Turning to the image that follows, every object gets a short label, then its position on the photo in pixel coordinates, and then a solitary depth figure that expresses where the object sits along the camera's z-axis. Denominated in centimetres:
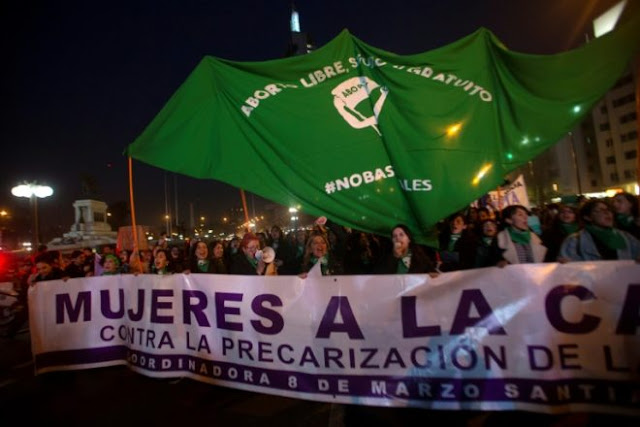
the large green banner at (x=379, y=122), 340
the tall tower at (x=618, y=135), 5784
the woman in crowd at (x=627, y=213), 452
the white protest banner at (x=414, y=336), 277
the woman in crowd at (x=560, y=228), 536
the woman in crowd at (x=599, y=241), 376
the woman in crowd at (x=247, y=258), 516
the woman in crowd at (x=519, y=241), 406
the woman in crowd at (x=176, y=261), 759
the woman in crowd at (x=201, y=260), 562
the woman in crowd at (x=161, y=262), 543
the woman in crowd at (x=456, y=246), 565
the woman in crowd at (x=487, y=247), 436
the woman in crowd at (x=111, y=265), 577
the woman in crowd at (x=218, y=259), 570
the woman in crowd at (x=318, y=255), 513
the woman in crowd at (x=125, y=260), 836
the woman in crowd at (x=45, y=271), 580
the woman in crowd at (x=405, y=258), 384
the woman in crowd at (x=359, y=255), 598
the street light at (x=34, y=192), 1989
